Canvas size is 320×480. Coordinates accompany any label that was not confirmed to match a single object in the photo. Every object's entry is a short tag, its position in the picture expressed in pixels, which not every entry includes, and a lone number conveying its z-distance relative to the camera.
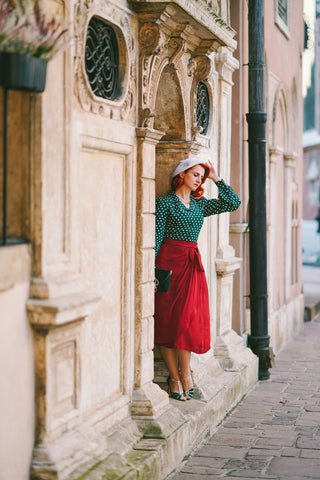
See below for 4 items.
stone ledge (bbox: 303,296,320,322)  14.70
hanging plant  3.94
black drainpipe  9.27
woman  6.79
